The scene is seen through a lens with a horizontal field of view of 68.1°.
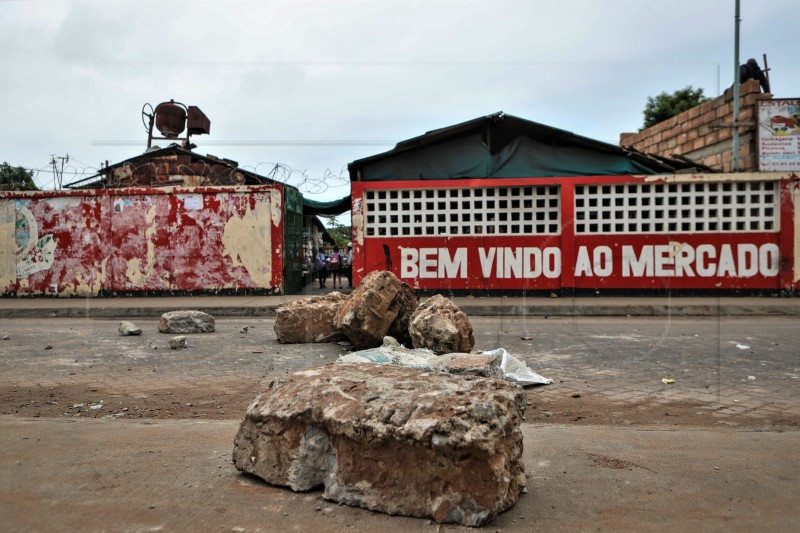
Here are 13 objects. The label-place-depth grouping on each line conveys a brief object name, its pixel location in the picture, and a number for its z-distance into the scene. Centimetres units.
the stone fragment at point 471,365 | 405
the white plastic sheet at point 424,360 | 470
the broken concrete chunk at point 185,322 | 770
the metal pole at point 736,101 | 1427
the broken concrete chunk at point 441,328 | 532
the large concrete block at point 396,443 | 209
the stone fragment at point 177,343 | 640
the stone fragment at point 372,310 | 591
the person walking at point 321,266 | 1791
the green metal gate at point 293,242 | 1446
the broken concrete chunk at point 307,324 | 684
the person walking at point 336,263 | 1788
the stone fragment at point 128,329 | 754
